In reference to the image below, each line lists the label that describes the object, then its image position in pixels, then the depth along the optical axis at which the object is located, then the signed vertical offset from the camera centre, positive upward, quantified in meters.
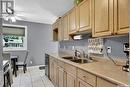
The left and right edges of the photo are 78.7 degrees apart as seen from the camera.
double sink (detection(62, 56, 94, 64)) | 1.65 -0.37
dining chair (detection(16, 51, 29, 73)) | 2.97 -0.78
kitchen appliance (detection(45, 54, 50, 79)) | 2.60 -0.79
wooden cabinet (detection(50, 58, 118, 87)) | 0.88 -0.52
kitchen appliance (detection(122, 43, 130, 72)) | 0.98 -0.12
